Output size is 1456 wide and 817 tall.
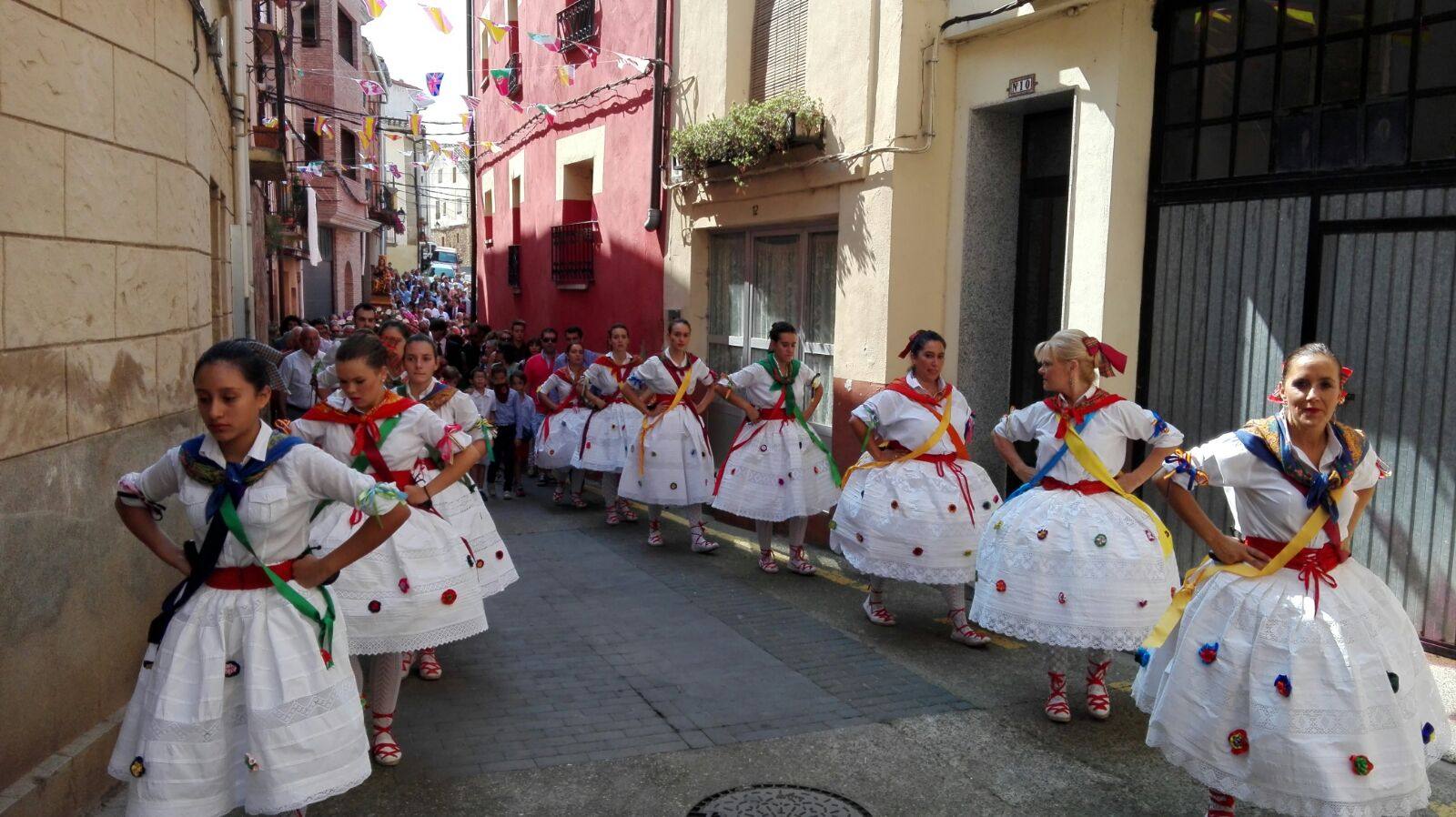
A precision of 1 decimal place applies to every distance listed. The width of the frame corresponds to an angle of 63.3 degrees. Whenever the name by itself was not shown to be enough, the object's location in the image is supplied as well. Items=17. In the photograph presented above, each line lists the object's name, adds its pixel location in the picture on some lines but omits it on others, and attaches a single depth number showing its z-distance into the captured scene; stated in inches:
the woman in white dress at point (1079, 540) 217.0
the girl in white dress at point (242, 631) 138.7
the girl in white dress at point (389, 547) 204.5
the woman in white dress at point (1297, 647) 149.9
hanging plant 402.3
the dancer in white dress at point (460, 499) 238.7
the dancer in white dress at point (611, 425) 448.1
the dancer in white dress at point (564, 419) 480.7
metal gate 249.3
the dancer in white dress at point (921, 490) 274.1
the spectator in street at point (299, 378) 429.4
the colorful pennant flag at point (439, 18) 481.1
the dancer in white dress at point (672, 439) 401.1
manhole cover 183.6
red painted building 548.1
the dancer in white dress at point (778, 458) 356.8
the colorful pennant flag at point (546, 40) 552.8
